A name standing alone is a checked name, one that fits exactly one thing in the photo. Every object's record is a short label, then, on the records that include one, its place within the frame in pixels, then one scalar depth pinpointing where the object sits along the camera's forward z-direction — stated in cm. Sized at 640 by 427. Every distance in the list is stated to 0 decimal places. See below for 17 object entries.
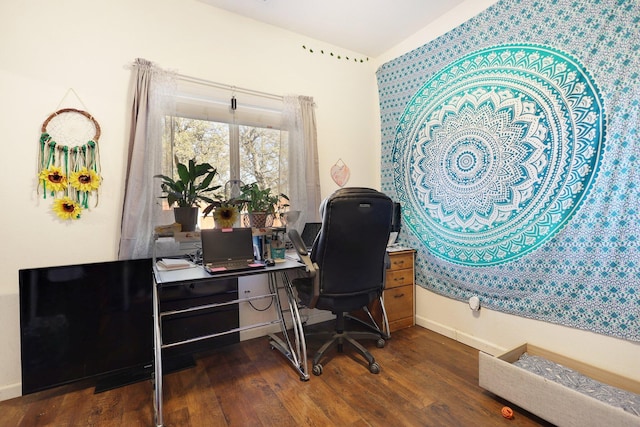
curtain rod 238
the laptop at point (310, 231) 275
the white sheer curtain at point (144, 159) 210
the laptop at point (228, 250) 194
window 240
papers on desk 197
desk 163
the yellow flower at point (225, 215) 219
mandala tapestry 170
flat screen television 180
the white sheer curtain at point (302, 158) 279
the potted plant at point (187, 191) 208
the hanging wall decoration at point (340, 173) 317
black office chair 191
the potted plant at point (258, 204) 233
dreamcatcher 194
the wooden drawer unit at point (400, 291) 273
